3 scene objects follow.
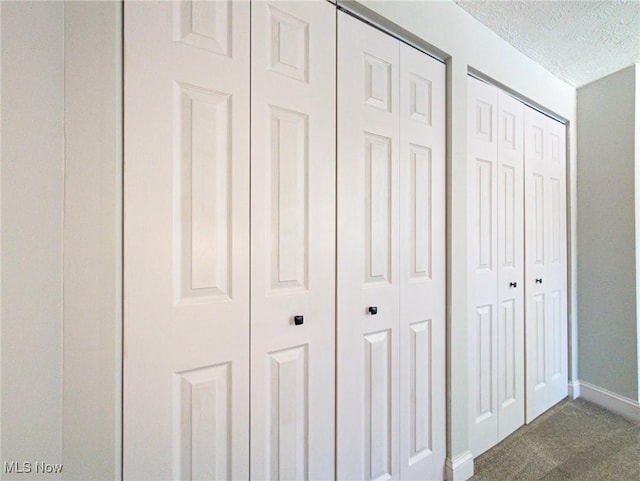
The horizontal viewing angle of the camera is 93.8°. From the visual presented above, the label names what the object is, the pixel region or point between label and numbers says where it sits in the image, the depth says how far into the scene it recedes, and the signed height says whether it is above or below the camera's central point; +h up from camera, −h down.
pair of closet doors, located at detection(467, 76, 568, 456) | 1.67 -0.15
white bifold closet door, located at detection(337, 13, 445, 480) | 1.18 -0.08
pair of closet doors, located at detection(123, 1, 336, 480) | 0.83 +0.00
